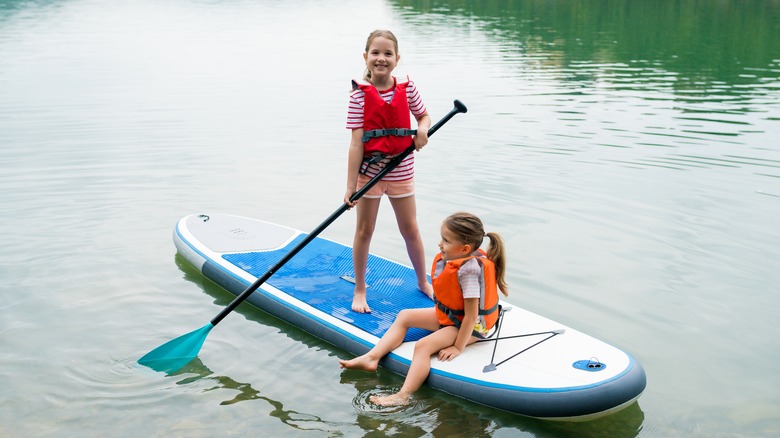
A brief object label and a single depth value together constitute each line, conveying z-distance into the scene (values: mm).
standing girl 4648
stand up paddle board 3953
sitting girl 4215
